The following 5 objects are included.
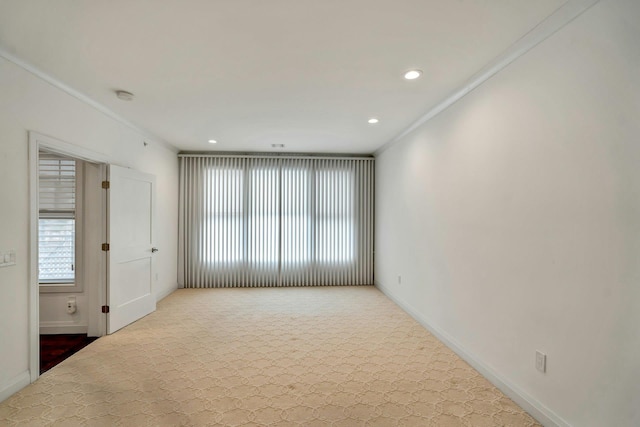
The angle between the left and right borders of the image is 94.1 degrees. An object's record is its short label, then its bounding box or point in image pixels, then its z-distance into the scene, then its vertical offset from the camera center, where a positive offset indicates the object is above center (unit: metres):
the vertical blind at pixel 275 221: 5.93 -0.07
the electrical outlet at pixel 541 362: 2.08 -1.03
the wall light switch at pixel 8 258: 2.32 -0.30
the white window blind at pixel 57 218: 3.82 +0.03
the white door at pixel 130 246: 3.66 -0.36
